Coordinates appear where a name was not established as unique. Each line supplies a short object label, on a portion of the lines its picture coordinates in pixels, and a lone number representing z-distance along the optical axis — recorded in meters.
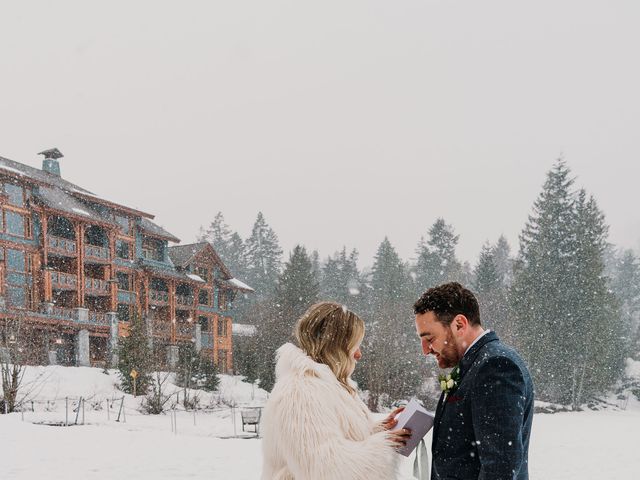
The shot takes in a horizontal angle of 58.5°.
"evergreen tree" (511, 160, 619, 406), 42.16
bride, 3.03
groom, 2.44
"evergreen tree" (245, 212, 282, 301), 87.75
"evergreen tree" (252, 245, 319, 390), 42.25
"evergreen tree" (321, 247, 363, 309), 72.05
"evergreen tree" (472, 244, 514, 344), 48.26
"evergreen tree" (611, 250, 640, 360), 80.69
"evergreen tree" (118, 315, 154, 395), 29.00
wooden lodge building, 31.44
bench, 19.77
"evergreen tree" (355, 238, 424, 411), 32.50
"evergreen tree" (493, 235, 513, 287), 99.16
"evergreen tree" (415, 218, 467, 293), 75.06
